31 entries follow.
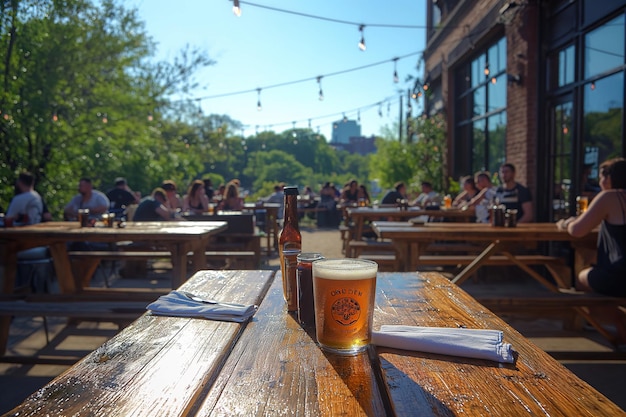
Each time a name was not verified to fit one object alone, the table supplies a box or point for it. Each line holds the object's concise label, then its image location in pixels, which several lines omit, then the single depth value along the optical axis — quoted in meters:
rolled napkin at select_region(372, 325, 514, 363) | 1.05
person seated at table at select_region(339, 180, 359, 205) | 11.79
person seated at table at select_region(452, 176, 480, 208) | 7.33
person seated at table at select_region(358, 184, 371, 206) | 11.97
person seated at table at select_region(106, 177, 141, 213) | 7.96
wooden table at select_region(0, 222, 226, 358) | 3.75
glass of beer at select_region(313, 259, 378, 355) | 1.08
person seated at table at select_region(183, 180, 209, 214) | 7.82
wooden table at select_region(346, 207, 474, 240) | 6.29
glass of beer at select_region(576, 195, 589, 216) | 3.85
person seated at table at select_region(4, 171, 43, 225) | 5.20
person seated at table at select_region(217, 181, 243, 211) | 8.48
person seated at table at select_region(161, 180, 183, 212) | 7.36
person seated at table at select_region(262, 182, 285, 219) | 13.88
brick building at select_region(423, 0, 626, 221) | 4.98
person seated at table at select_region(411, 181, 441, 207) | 8.42
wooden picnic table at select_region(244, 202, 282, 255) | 8.19
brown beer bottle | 1.42
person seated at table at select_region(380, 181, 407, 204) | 9.10
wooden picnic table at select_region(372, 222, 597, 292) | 3.46
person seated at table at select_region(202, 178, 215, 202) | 12.66
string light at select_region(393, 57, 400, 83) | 10.73
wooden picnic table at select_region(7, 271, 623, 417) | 0.83
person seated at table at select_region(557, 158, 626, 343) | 3.11
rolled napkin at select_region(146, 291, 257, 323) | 1.37
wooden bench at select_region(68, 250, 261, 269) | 4.60
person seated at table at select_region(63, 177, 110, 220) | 6.48
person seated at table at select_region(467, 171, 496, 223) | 5.86
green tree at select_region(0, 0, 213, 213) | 8.49
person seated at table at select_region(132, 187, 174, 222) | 5.98
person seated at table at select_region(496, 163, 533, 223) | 5.53
